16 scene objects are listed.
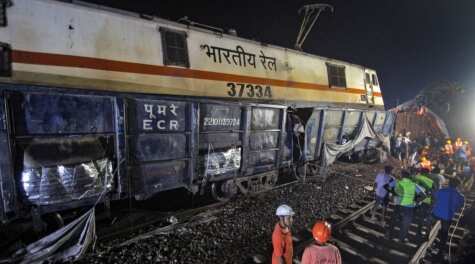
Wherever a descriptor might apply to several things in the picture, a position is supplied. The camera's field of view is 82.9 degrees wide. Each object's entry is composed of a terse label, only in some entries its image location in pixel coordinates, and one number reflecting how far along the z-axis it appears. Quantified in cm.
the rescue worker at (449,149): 1261
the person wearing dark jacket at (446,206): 544
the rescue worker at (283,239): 330
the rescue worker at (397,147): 1495
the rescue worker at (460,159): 1130
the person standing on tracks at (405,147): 1467
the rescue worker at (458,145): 1201
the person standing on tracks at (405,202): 559
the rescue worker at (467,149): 1227
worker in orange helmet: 281
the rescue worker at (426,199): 616
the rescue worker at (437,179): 695
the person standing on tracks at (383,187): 657
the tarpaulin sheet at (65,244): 400
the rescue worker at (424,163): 935
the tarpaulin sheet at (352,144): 993
